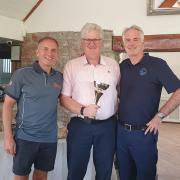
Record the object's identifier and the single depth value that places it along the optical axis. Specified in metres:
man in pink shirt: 1.41
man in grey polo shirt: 1.37
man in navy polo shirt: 1.40
